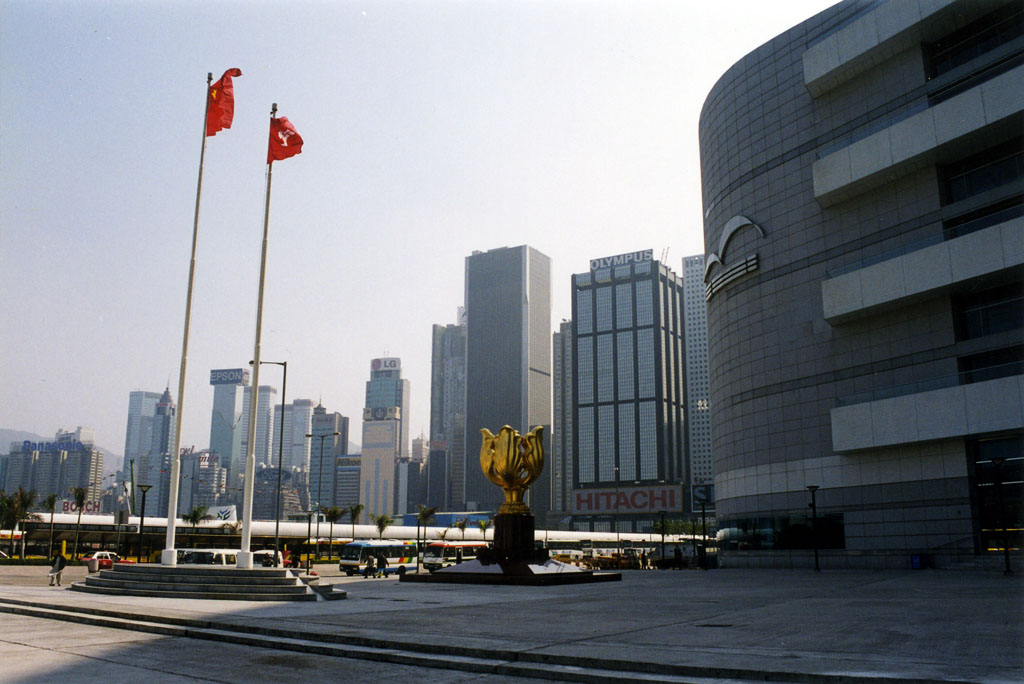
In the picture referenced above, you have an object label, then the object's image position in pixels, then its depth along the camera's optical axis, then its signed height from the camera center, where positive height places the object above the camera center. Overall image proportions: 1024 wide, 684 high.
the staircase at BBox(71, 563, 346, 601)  22.25 -2.59
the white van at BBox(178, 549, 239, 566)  44.94 -3.62
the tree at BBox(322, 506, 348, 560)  86.40 -2.06
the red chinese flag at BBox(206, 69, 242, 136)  28.70 +13.75
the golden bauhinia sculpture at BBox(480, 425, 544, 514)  35.03 +1.49
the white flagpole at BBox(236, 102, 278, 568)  24.48 +1.37
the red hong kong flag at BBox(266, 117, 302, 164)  28.23 +12.28
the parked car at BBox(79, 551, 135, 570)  52.99 -4.66
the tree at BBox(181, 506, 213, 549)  97.76 -2.85
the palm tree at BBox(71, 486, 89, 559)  76.31 -0.22
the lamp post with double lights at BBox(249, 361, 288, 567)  50.34 +6.92
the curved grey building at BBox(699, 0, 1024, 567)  39.94 +11.60
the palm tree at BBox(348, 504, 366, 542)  100.92 -2.10
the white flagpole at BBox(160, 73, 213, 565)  25.41 +0.84
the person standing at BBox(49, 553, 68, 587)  29.78 -2.71
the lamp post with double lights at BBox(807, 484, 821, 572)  42.57 -1.19
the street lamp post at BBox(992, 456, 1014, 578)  33.03 -0.97
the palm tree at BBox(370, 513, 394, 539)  103.60 -3.63
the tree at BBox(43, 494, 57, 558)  74.89 -1.00
